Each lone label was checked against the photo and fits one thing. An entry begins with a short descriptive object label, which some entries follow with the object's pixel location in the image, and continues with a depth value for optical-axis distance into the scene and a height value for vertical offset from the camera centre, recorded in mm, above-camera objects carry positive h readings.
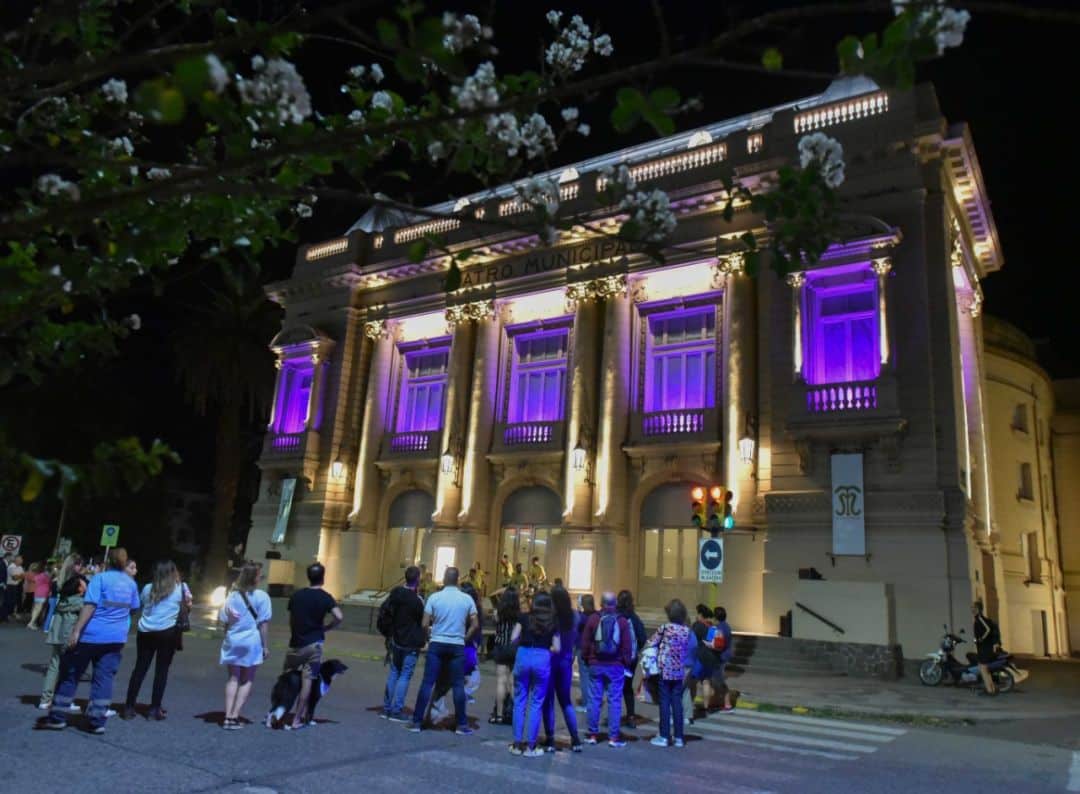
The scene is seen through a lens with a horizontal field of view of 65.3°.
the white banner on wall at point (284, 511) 31391 +2760
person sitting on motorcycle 16312 -209
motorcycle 16766 -732
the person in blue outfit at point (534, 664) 8922 -625
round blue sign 15227 +1067
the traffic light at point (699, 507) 16594 +2063
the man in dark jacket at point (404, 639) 10383 -523
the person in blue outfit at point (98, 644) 8773 -721
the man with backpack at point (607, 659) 9758 -575
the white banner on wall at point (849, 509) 20828 +2796
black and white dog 9328 -1184
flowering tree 3188 +2032
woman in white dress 9195 -575
